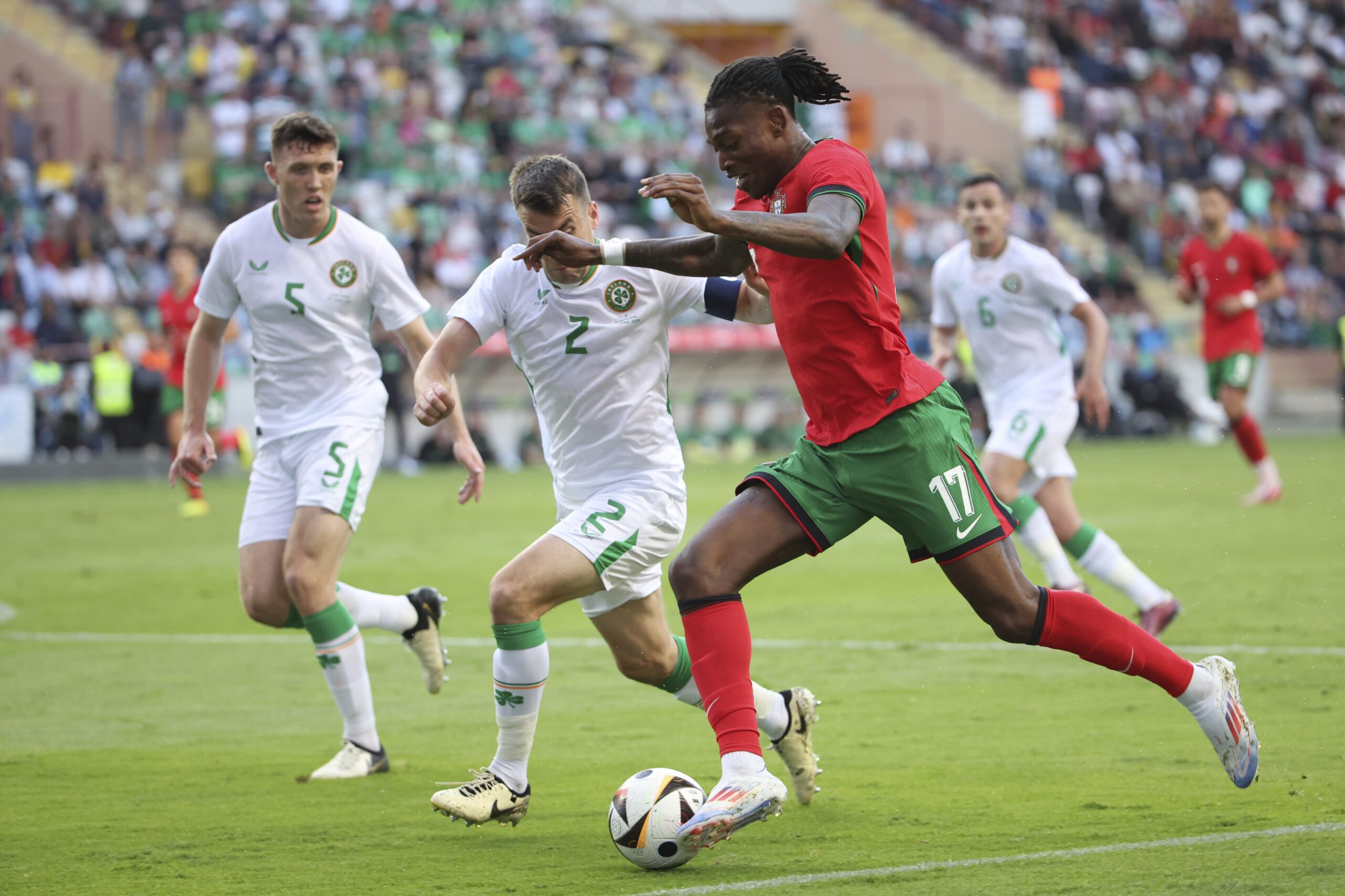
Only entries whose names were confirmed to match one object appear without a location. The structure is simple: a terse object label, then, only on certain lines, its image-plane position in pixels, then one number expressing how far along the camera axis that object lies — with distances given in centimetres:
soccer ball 947
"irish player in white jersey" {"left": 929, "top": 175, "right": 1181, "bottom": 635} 1844
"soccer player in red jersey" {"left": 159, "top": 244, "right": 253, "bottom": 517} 3287
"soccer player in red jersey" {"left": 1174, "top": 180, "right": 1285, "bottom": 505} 3062
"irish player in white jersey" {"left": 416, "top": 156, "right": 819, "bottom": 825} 1099
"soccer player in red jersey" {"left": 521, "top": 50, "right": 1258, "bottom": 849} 968
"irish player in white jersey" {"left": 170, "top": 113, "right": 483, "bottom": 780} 1294
